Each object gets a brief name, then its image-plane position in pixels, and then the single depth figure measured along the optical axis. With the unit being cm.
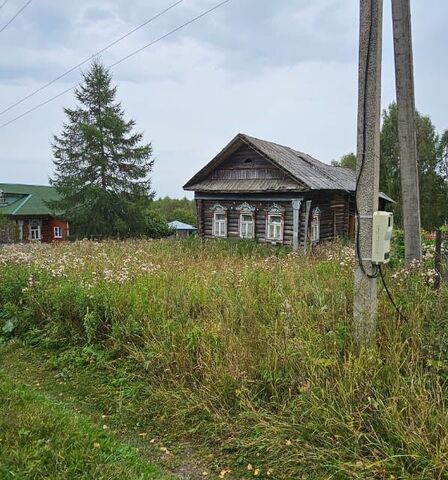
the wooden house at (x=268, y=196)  1516
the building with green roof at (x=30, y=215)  3066
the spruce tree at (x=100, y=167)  2497
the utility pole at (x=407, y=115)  530
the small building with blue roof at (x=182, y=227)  3793
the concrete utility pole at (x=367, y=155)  339
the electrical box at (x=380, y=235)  331
